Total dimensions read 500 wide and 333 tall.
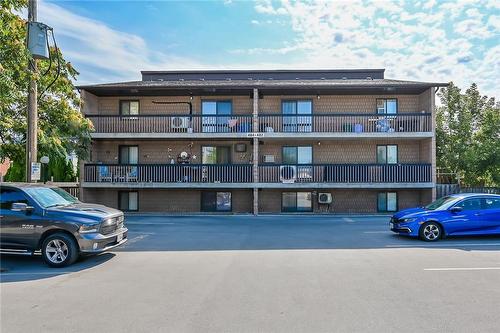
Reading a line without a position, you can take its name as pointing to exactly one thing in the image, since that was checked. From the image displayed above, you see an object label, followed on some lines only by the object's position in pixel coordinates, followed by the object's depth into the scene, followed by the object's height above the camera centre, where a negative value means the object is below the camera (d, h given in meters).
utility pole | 10.49 +1.90
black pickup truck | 7.80 -1.18
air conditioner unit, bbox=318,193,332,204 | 19.20 -1.25
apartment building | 18.38 +1.70
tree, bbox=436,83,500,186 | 19.75 +2.38
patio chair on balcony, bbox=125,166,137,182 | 18.70 +0.05
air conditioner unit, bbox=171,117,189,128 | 18.91 +2.91
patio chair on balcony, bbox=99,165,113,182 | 18.72 +0.00
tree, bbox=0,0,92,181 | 10.13 +2.76
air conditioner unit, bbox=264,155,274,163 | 19.89 +0.94
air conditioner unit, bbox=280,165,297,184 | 18.41 +0.03
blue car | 11.00 -1.41
